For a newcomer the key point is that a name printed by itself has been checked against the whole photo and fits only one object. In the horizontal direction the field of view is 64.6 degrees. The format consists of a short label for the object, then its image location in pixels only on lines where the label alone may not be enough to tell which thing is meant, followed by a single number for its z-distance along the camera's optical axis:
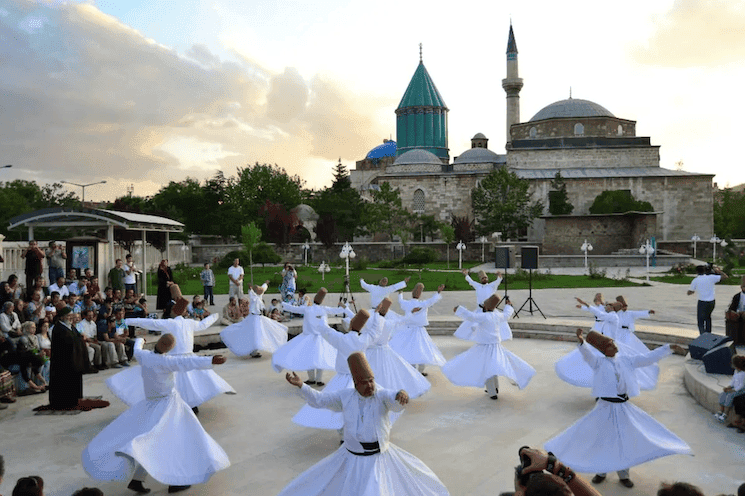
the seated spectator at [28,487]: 3.45
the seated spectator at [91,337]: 11.60
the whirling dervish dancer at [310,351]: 10.31
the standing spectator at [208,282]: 20.40
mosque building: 54.12
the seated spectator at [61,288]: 13.69
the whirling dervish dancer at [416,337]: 10.91
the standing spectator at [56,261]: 15.54
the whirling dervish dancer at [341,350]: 6.51
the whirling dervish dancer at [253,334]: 12.84
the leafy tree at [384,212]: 52.12
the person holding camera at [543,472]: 2.96
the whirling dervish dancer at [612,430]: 6.02
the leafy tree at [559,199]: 50.16
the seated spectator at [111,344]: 12.01
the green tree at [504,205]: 50.53
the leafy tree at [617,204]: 47.44
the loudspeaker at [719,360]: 9.67
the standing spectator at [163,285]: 16.25
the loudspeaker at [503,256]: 19.16
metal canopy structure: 15.69
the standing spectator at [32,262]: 14.73
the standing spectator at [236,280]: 17.28
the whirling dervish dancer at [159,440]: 5.78
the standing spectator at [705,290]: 12.95
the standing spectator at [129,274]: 17.03
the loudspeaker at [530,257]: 18.23
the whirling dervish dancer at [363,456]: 4.58
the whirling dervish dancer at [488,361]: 9.45
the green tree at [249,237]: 36.22
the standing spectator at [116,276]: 16.30
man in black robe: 8.72
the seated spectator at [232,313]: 16.84
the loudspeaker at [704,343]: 10.53
